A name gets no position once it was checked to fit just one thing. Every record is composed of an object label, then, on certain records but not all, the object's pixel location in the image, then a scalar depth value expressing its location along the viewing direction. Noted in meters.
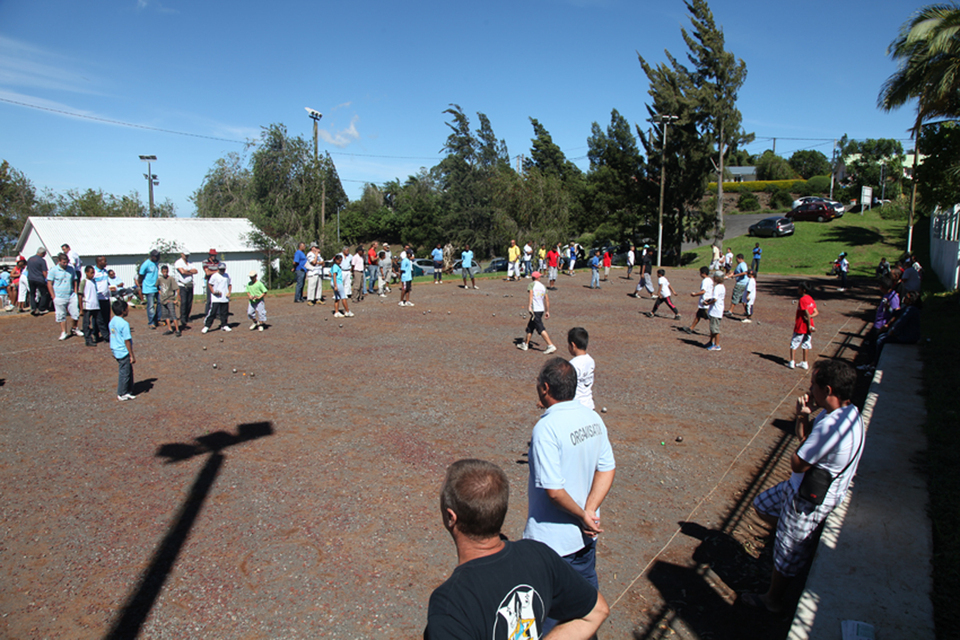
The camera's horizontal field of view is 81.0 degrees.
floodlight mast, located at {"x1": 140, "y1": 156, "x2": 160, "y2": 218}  45.00
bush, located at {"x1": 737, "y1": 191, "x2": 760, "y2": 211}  57.75
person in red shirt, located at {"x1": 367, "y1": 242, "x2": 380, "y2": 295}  21.31
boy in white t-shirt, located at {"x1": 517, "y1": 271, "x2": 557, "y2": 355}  12.41
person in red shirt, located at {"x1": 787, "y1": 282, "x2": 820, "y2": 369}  11.26
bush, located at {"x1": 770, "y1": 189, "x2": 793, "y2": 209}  58.25
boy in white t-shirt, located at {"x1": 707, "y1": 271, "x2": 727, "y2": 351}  13.25
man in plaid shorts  3.81
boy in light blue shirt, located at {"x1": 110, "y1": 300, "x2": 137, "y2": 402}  8.50
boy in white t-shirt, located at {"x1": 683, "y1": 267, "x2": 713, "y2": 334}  13.65
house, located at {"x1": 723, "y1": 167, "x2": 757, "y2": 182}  83.19
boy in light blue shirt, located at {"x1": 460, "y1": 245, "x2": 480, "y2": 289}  23.67
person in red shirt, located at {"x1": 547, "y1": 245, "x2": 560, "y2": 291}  24.19
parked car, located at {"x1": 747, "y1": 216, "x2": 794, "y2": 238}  40.75
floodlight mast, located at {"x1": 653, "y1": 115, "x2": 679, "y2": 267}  37.17
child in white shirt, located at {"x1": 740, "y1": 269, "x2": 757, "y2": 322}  16.69
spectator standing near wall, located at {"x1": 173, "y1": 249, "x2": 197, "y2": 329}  14.41
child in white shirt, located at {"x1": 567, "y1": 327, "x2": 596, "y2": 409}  5.70
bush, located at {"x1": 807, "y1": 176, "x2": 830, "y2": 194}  60.72
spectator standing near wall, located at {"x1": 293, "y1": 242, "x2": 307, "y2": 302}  18.89
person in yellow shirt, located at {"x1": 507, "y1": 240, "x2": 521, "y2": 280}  26.86
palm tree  14.81
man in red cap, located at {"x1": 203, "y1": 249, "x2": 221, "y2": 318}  14.12
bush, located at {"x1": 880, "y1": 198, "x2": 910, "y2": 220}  42.56
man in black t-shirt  1.88
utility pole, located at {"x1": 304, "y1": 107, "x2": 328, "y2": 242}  31.50
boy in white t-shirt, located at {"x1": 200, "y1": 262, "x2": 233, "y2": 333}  13.66
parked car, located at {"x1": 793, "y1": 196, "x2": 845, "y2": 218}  45.19
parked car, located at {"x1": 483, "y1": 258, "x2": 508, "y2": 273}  39.08
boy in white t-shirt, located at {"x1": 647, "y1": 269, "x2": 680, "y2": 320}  17.53
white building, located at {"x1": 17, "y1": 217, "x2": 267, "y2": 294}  35.00
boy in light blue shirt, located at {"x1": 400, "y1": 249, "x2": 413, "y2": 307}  18.50
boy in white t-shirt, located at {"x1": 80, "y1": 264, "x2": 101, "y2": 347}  12.16
